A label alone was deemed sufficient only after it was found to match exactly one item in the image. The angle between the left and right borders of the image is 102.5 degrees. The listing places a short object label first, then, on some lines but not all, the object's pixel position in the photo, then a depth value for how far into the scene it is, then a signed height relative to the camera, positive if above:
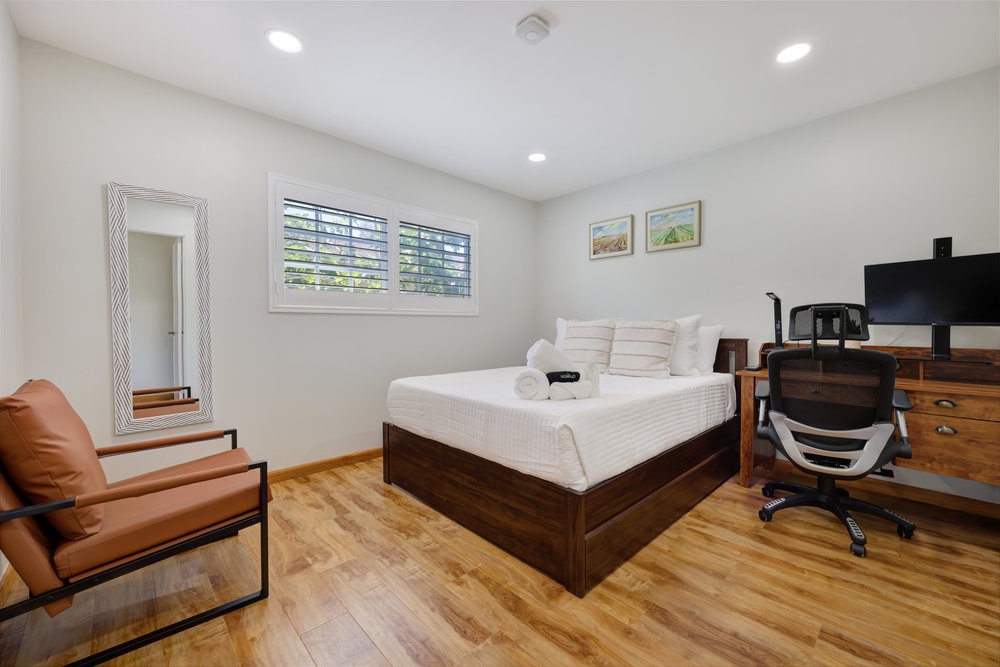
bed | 1.71 -0.87
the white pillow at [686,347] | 3.14 -0.16
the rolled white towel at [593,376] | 2.24 -0.28
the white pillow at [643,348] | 3.02 -0.17
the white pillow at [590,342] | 3.32 -0.13
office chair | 1.95 -0.43
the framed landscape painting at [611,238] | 3.98 +0.92
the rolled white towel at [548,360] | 2.23 -0.18
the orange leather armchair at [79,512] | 1.21 -0.66
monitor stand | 2.30 -0.08
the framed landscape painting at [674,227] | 3.53 +0.91
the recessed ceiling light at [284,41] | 2.07 +1.51
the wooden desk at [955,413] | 1.94 -0.44
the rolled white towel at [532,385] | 2.10 -0.31
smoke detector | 1.95 +1.48
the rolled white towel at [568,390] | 2.11 -0.33
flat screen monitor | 2.18 +0.21
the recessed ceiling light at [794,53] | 2.15 +1.50
